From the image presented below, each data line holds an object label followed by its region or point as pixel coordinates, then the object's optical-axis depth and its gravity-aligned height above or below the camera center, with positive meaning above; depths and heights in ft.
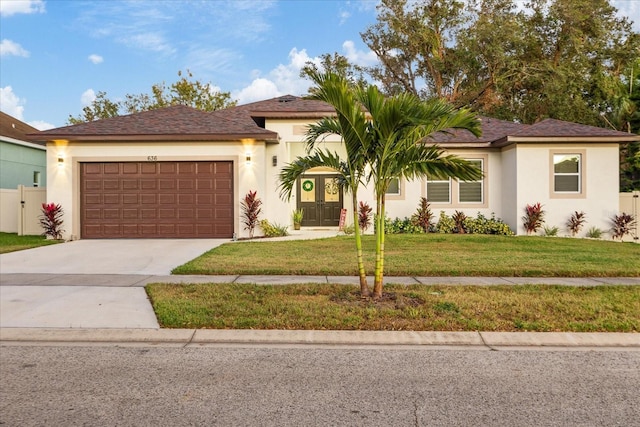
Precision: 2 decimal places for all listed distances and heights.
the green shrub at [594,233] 56.29 -2.41
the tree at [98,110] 130.21 +29.45
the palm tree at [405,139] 20.98 +3.56
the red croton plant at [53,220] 51.24 -0.72
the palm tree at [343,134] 21.16 +3.92
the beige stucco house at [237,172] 52.37 +4.97
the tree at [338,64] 103.96 +34.19
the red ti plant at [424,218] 59.21 -0.59
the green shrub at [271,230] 52.75 -1.90
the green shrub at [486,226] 57.52 -1.62
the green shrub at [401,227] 58.75 -1.75
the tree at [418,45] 97.91 +37.89
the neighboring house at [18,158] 83.20 +10.69
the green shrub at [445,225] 58.75 -1.49
